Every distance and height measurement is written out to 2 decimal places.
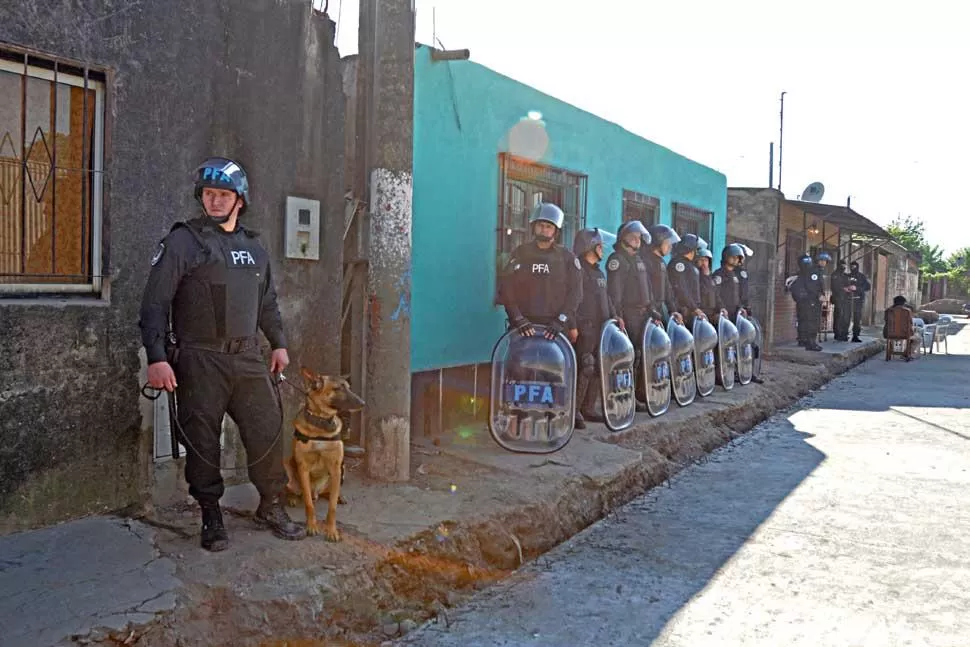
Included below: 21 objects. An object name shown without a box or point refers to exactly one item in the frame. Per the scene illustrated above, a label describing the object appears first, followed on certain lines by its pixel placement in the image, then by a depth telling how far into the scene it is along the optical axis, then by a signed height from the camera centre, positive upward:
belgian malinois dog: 4.04 -0.70
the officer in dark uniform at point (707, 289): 10.18 +0.22
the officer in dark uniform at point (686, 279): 9.36 +0.32
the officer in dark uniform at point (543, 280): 6.60 +0.17
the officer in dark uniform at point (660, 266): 8.55 +0.41
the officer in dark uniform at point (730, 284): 10.89 +0.32
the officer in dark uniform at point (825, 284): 17.21 +0.73
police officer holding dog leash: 3.61 -0.12
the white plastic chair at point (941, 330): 20.77 -0.40
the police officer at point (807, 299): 16.69 +0.23
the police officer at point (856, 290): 18.97 +0.50
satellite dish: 20.52 +2.97
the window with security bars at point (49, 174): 3.87 +0.54
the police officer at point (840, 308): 18.95 +0.07
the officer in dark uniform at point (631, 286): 8.01 +0.18
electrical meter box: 4.93 +0.40
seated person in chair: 16.83 -0.22
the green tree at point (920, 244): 60.62 +5.55
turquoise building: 6.58 +1.05
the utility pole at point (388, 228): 5.10 +0.42
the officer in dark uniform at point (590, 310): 7.28 -0.06
